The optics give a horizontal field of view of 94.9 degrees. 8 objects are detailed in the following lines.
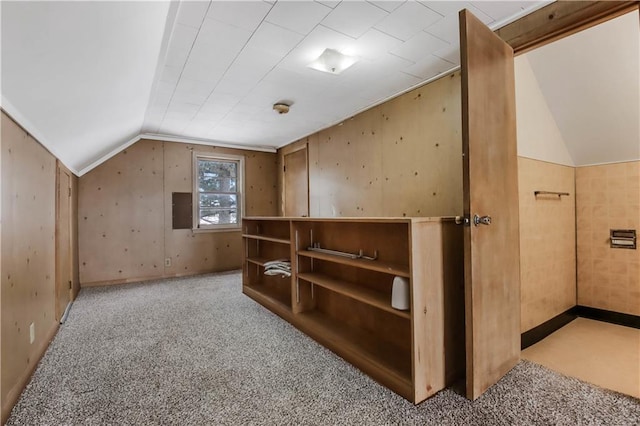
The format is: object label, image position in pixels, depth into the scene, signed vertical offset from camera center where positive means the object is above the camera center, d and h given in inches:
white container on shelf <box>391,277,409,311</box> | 66.4 -18.6
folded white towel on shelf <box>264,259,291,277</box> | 117.0 -22.0
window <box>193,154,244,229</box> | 205.9 +16.6
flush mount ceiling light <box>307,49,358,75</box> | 95.7 +51.3
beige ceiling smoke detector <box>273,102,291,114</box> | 138.1 +50.5
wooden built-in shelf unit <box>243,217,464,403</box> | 63.7 -22.7
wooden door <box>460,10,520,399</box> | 63.3 +1.1
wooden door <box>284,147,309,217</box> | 200.8 +21.2
